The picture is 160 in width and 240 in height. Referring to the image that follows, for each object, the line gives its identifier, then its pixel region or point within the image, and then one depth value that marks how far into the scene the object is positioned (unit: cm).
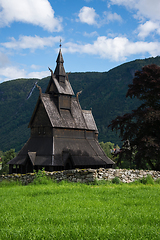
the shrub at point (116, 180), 1921
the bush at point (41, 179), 1977
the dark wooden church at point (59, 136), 2874
